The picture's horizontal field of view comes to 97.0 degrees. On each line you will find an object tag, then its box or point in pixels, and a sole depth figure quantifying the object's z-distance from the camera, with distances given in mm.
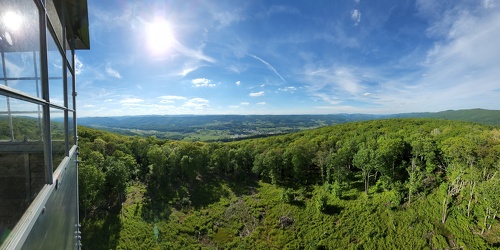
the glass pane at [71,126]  5297
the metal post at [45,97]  2545
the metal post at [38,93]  2350
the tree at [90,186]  25547
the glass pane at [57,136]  3312
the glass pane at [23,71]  1684
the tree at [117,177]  32169
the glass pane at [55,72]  3046
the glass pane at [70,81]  5084
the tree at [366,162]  35688
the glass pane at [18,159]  1739
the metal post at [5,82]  1556
